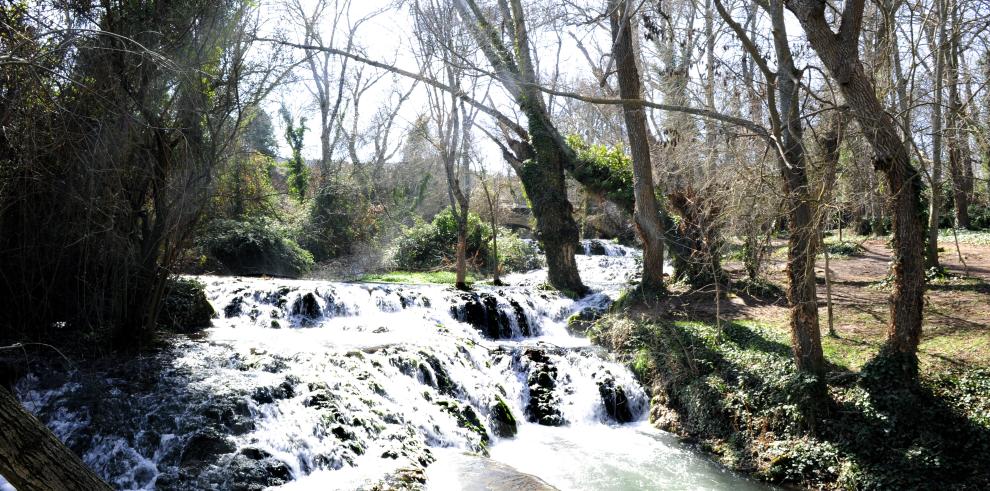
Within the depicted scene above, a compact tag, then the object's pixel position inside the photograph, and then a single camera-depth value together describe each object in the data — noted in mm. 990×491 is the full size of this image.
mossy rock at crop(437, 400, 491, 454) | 8280
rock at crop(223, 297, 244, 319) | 11969
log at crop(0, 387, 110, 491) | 2264
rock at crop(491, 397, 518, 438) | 8805
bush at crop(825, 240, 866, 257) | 18359
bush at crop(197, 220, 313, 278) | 17125
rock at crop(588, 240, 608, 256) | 23672
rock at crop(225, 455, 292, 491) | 5891
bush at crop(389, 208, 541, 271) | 21031
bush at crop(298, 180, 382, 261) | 21938
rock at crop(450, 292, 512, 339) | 13211
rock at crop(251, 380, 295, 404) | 7262
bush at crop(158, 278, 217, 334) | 10164
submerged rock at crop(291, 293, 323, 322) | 12453
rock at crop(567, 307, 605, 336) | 13367
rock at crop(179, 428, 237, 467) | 6055
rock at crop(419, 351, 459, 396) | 9102
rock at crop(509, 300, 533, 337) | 13452
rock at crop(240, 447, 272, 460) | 6289
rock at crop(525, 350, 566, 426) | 9523
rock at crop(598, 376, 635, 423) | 9820
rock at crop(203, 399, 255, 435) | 6656
